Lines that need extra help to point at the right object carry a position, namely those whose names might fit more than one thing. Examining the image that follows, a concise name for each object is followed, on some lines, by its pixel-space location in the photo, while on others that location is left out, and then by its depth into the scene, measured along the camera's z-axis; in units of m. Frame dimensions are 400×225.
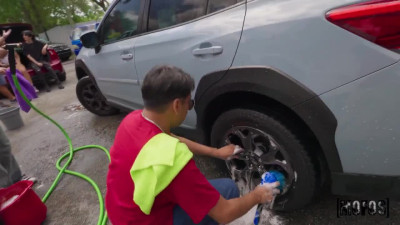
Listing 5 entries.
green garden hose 2.14
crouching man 0.97
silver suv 1.16
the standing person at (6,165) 2.54
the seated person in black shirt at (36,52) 6.68
